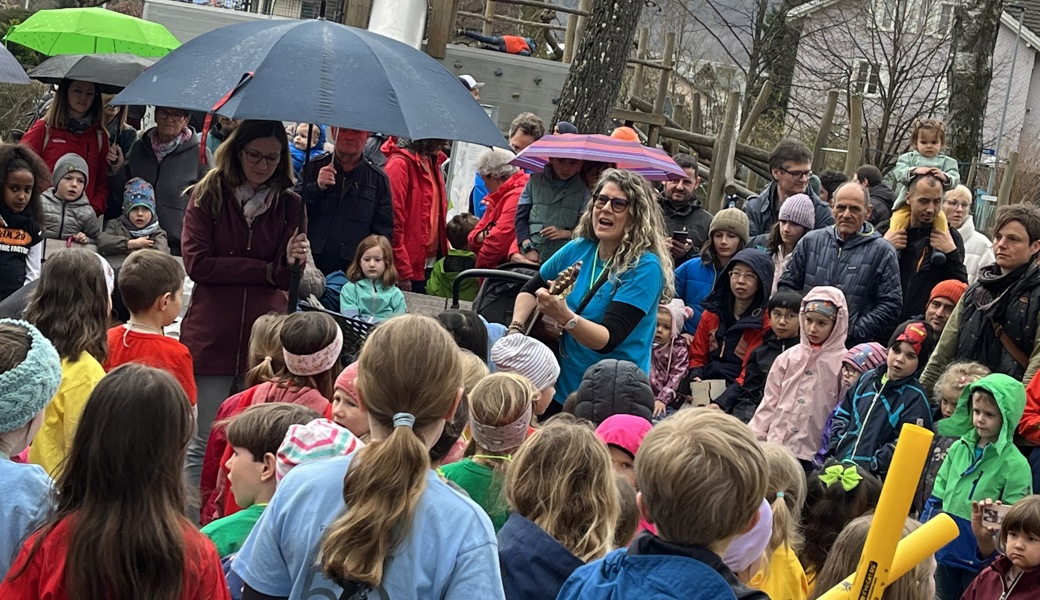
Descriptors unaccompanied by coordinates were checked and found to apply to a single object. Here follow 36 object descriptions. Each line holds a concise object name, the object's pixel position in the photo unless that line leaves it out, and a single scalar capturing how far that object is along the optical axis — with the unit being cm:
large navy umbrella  591
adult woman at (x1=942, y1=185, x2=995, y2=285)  957
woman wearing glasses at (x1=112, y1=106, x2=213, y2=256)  942
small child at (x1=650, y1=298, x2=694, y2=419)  853
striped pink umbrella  862
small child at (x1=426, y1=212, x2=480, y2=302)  877
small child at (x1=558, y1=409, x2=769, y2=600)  270
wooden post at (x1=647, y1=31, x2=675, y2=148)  1580
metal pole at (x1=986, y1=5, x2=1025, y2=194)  2530
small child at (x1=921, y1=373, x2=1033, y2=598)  633
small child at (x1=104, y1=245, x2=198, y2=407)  538
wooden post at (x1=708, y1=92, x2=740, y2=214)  1512
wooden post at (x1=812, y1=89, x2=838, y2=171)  1540
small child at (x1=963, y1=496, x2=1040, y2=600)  528
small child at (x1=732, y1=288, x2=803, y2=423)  784
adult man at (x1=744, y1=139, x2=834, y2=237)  945
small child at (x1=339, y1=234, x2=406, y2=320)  765
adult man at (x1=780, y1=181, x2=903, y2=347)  781
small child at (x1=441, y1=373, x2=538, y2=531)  397
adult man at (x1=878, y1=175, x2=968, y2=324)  836
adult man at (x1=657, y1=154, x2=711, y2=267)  1000
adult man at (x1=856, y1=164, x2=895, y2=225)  1059
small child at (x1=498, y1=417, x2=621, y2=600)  345
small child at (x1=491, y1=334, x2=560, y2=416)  537
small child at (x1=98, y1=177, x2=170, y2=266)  868
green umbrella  1339
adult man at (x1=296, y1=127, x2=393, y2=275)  779
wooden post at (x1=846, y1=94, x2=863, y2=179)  1481
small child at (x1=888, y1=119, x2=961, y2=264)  1055
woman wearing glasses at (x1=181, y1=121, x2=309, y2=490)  639
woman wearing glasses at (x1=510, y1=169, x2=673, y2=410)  573
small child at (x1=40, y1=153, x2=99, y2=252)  868
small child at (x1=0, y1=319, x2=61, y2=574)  325
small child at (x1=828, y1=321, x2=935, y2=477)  682
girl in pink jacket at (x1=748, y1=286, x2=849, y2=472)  732
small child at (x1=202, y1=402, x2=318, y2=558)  400
